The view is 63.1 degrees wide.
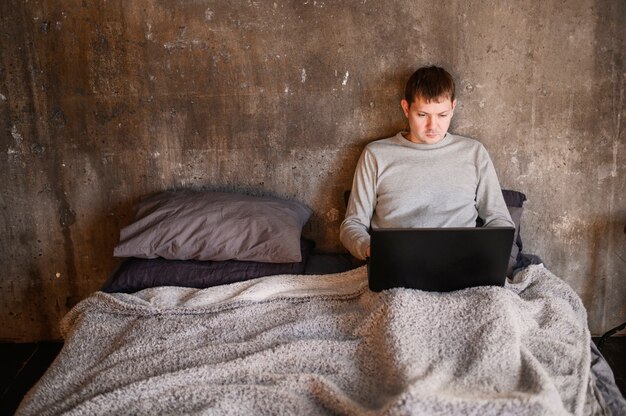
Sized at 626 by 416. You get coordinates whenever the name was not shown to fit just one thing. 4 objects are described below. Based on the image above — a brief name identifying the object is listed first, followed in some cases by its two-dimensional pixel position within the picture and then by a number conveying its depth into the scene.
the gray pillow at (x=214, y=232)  2.00
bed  1.25
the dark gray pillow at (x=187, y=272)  1.96
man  2.01
